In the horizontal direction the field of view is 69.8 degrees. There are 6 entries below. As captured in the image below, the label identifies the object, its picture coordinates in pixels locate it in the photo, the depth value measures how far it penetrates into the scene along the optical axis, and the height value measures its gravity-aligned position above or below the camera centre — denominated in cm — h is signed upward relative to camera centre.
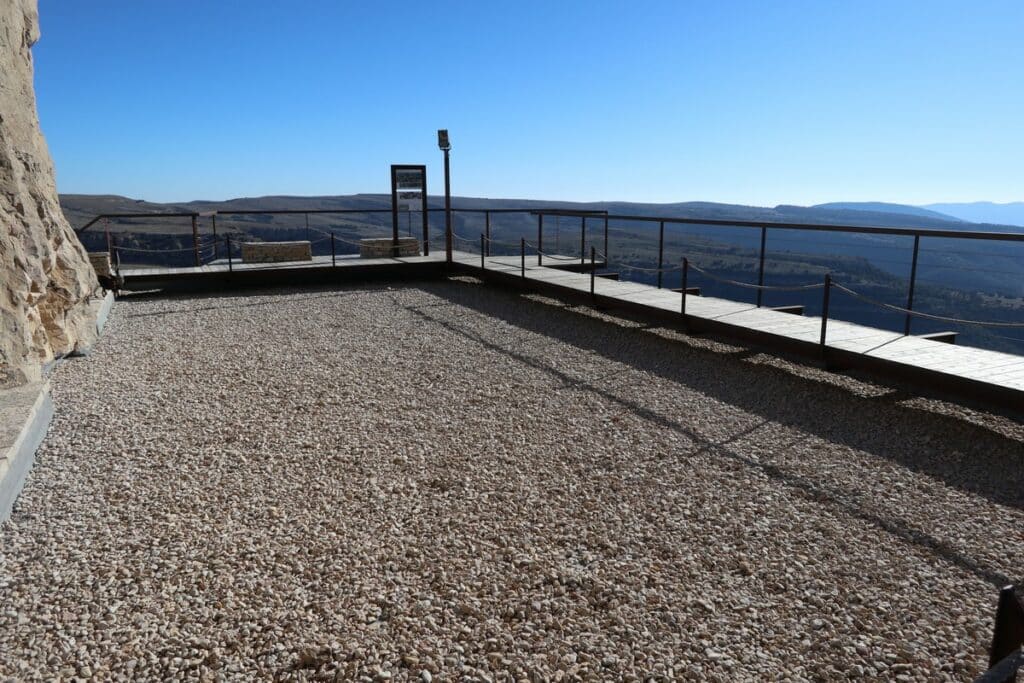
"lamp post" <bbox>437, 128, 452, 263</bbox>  1496 +42
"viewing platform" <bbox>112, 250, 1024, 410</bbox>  597 -121
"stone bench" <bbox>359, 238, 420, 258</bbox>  1692 -81
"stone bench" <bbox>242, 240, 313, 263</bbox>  1584 -85
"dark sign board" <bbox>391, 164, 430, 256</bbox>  1719 +54
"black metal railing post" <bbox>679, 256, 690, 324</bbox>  864 -97
